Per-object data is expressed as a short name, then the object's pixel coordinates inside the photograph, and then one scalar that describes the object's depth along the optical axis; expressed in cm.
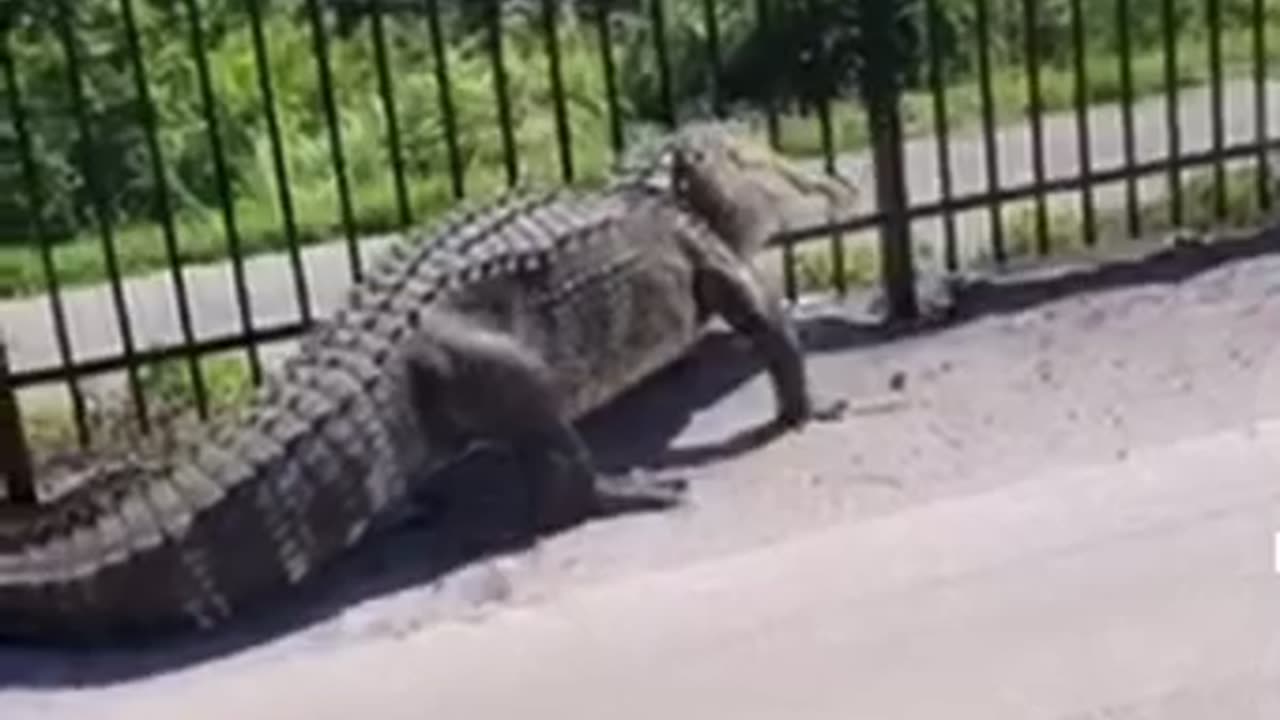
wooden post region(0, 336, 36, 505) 602
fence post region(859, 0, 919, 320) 654
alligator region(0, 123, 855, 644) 522
